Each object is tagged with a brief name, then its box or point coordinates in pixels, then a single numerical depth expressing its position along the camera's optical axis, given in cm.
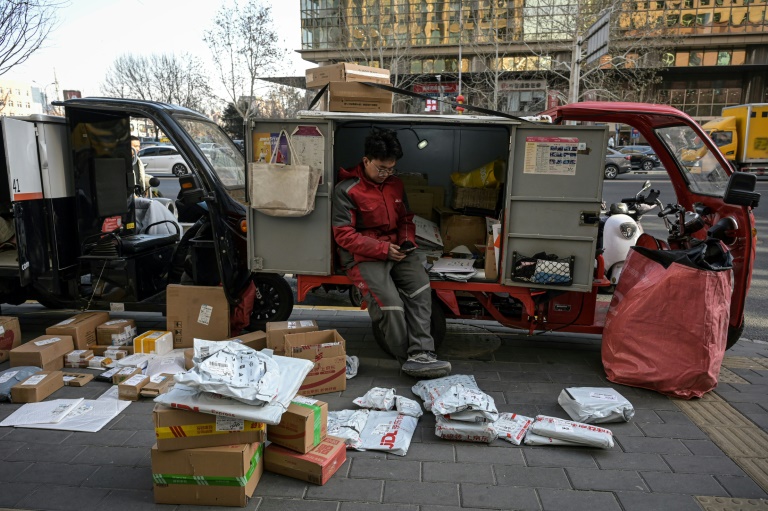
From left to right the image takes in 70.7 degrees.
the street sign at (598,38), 892
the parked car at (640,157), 2598
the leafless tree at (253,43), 2469
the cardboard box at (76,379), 394
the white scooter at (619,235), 590
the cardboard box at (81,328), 444
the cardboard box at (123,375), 390
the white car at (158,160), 2323
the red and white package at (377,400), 354
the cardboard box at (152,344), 439
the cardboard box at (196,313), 459
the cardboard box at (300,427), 272
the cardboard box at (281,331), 411
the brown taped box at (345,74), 438
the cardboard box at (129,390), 368
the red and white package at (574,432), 306
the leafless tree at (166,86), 3253
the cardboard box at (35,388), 364
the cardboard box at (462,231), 528
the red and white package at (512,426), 317
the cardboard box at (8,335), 446
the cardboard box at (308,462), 270
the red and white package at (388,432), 305
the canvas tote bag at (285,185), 407
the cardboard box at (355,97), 427
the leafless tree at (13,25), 688
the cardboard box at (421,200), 546
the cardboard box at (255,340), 416
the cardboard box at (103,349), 450
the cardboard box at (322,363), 381
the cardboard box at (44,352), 411
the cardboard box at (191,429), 252
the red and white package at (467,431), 312
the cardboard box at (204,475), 252
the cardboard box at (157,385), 370
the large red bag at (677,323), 368
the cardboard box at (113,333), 462
